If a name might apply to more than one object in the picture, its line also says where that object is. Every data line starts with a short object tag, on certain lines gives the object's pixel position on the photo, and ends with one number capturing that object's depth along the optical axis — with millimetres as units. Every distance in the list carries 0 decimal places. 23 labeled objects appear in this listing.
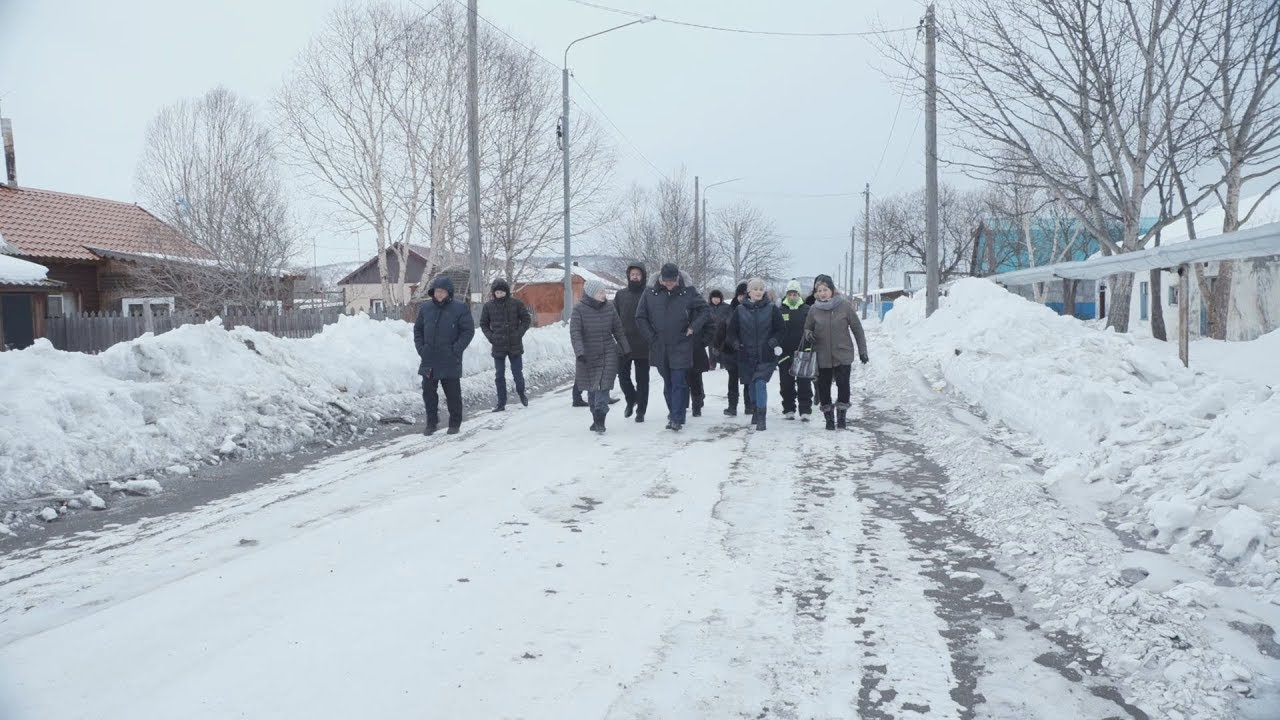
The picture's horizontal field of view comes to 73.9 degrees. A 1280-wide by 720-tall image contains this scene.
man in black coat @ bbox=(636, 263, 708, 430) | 10102
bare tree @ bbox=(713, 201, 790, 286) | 77688
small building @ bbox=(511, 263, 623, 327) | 56250
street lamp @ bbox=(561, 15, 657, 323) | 25219
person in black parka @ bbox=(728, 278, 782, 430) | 10367
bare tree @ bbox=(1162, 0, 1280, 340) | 15264
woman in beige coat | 10125
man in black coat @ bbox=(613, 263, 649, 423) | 10826
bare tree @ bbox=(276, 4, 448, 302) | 26719
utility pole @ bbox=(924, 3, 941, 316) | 19609
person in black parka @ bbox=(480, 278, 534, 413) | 12523
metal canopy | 12656
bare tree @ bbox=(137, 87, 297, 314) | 24812
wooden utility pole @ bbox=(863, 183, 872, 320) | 55281
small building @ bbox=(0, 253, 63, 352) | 16562
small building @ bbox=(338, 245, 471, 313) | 55375
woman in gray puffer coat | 10195
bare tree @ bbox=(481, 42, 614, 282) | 28312
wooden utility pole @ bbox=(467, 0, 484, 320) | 18062
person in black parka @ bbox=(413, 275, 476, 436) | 10391
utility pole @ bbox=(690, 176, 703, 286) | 49156
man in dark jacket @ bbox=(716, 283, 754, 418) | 10945
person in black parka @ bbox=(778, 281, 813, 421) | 10922
